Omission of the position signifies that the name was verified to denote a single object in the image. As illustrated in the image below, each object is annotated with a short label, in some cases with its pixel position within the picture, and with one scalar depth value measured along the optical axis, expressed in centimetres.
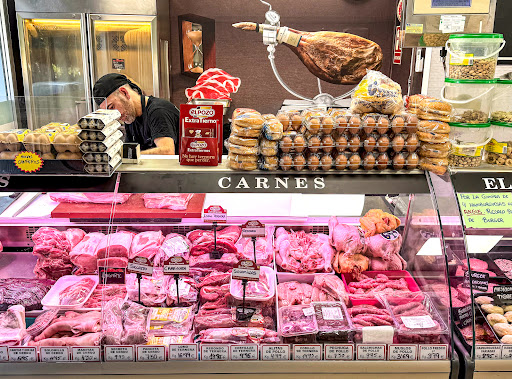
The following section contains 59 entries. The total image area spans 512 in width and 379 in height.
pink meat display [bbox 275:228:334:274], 287
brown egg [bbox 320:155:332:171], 227
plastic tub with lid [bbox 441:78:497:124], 234
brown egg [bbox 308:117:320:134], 224
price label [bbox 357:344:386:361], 218
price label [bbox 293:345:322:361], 217
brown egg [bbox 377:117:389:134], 226
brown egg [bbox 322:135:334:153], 226
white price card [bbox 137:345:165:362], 216
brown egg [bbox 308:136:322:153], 225
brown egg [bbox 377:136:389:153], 226
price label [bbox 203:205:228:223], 279
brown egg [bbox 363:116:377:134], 226
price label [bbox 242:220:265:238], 269
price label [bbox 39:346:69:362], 216
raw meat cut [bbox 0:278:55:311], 256
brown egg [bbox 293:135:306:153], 224
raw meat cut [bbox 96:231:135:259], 286
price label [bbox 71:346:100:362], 217
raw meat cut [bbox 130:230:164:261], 285
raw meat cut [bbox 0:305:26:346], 223
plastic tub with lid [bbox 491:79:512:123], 240
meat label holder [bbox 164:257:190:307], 242
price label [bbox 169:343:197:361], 216
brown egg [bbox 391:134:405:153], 226
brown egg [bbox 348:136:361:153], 226
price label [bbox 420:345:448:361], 218
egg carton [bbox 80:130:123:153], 215
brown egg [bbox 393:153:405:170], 230
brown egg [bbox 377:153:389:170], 229
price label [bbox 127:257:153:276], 244
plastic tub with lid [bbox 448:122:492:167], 235
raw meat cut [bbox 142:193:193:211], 306
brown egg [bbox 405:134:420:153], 227
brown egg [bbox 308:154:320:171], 227
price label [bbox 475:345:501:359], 217
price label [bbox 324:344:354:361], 217
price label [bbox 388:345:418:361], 218
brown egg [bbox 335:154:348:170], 228
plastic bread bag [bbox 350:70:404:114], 233
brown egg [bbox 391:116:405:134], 226
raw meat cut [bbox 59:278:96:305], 261
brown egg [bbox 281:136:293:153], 224
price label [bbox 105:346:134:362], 217
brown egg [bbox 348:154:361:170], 228
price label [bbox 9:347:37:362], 217
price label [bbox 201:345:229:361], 217
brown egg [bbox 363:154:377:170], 228
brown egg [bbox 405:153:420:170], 230
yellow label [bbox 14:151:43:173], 221
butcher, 412
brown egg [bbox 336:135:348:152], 226
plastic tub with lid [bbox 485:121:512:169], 241
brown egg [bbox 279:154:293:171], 227
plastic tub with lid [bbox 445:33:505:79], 226
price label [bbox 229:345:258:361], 217
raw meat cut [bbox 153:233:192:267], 286
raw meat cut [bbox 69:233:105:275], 286
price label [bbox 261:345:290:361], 217
